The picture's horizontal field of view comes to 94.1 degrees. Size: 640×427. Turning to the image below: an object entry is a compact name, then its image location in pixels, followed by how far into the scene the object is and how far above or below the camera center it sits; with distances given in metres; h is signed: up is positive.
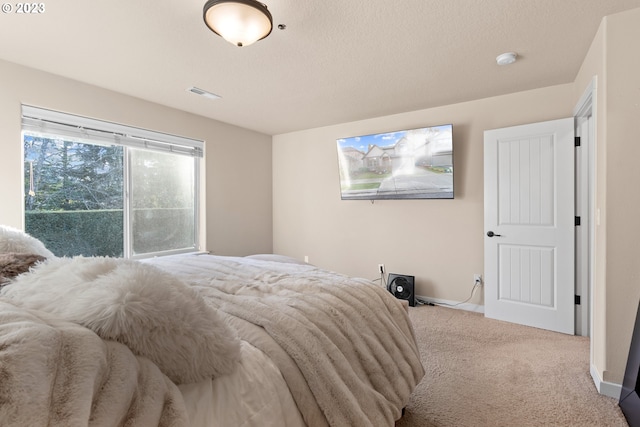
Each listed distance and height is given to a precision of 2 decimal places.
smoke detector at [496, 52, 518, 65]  2.39 +1.25
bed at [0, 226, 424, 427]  0.55 -0.39
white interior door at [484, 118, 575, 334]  2.87 -0.13
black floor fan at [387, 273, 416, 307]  3.67 -0.94
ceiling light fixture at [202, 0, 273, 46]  1.62 +1.10
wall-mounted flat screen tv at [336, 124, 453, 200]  3.48 +0.61
